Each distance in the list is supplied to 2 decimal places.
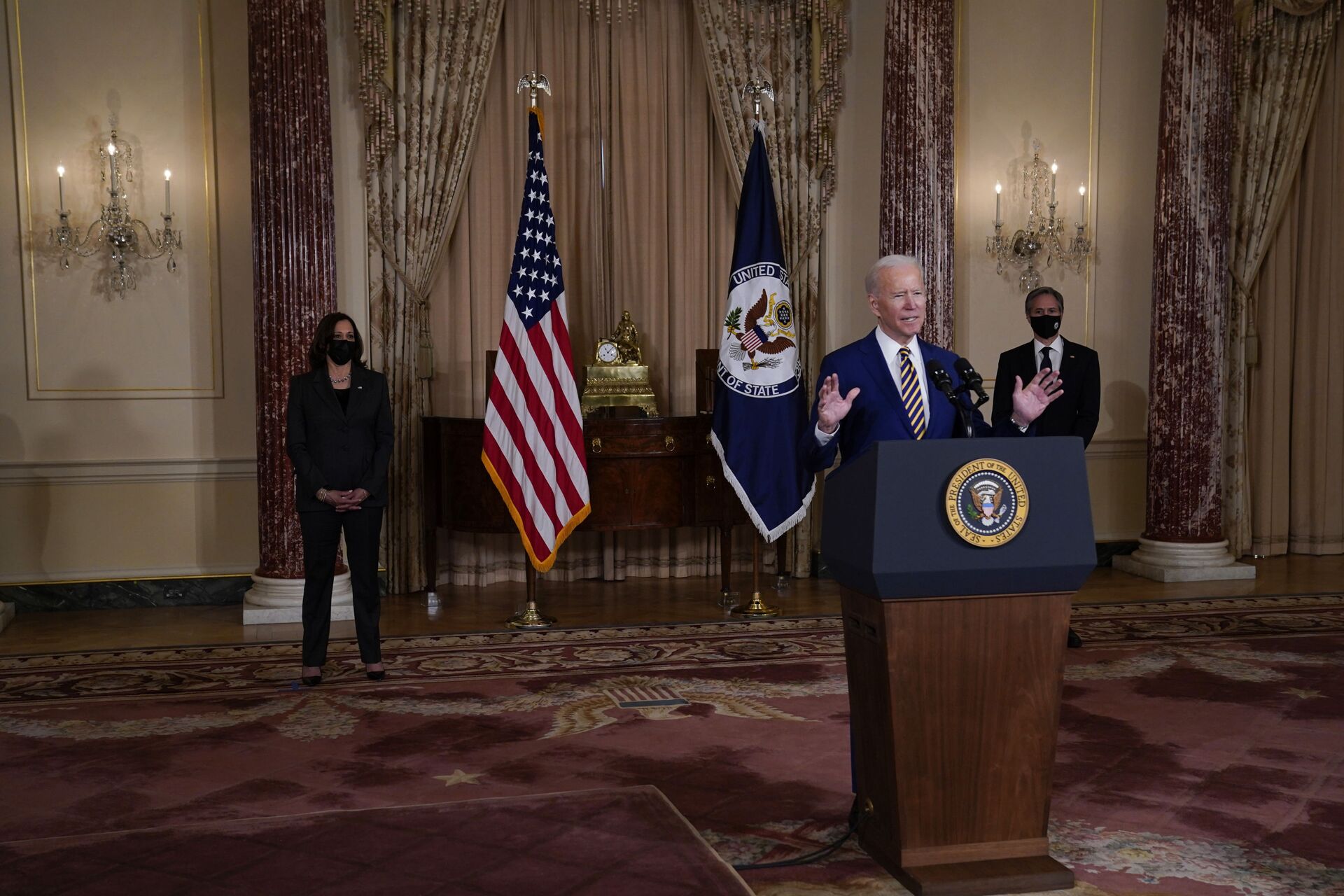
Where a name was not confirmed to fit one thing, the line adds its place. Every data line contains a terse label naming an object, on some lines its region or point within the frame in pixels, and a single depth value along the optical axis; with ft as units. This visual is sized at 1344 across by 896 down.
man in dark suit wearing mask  19.51
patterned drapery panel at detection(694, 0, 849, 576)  26.58
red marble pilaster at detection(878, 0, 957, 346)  25.45
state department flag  22.16
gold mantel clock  24.85
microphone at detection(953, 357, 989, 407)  9.82
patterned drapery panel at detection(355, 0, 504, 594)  25.08
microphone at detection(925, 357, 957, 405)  9.81
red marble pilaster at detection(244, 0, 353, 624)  22.16
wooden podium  9.35
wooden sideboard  23.00
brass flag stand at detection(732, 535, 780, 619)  22.79
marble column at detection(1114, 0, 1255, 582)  26.45
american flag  21.84
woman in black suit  17.56
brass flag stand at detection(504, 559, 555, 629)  21.85
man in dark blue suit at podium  10.58
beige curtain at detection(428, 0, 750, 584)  26.32
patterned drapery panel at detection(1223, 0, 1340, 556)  28.53
